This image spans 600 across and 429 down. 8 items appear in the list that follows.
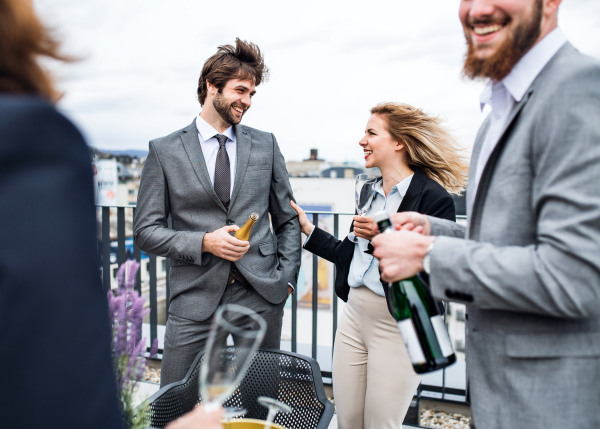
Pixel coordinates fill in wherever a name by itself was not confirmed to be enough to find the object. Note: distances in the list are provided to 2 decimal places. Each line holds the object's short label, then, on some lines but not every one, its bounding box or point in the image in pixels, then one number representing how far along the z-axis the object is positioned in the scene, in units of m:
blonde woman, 1.85
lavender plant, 0.96
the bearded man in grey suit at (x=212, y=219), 2.02
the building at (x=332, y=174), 32.24
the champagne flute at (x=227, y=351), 0.57
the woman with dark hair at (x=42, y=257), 0.38
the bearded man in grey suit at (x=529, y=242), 0.78
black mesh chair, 1.28
